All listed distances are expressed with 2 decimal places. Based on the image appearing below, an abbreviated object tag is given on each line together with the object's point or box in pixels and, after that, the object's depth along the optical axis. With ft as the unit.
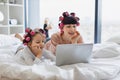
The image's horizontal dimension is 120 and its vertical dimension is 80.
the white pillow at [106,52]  5.52
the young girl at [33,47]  4.50
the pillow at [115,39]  7.75
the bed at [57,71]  3.29
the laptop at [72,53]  4.07
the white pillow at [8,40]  8.20
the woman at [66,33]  5.64
